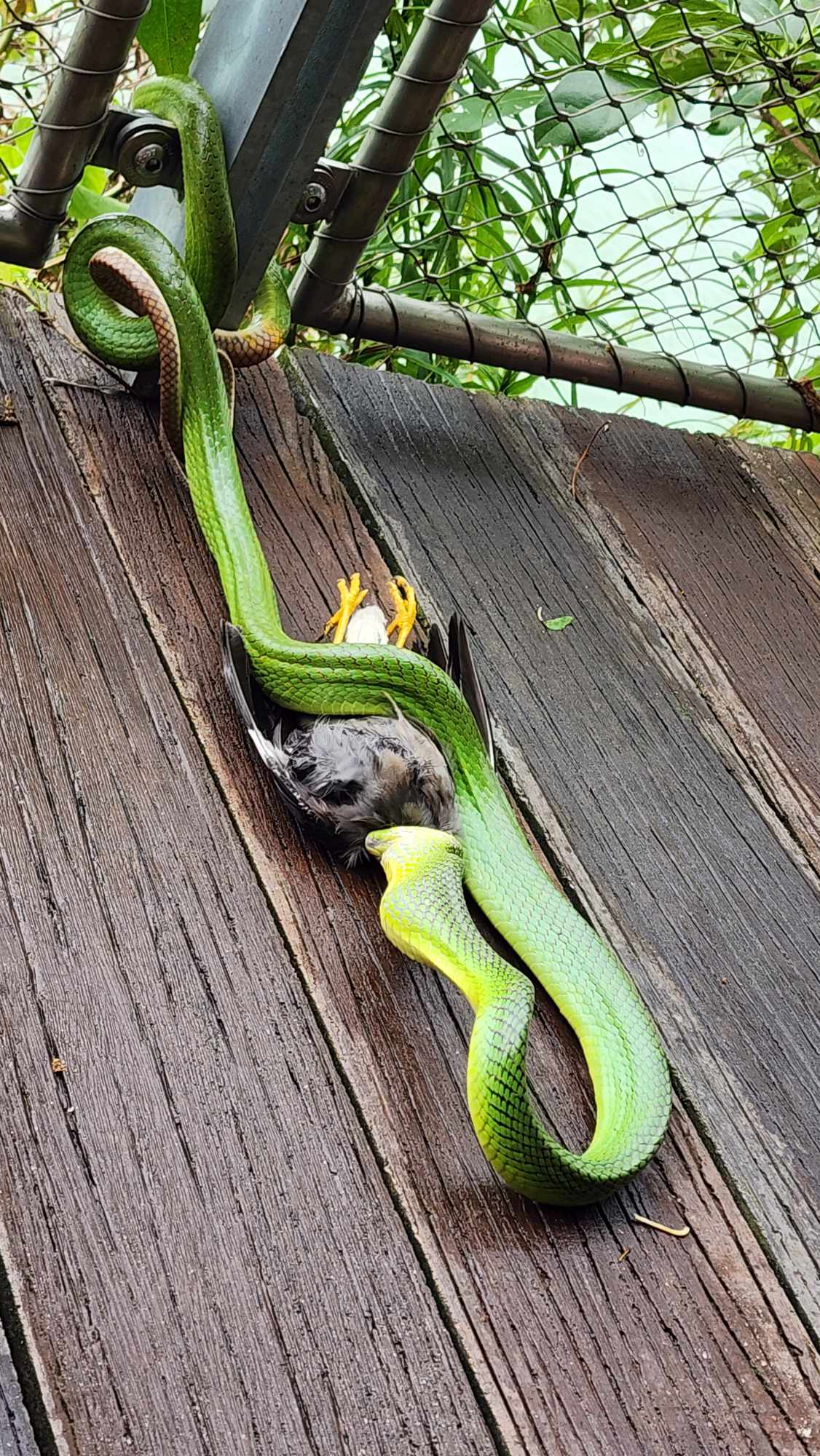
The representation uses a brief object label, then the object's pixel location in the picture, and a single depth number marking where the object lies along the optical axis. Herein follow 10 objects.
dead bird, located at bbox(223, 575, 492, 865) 1.39
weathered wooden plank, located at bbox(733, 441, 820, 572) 2.21
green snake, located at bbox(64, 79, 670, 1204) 1.16
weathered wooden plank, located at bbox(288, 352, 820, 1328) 1.38
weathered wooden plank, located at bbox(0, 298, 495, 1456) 1.00
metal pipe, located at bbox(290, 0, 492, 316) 1.74
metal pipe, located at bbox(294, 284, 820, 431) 2.02
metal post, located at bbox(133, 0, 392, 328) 1.63
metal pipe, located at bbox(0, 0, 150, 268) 1.57
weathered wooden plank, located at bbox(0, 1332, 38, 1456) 0.91
